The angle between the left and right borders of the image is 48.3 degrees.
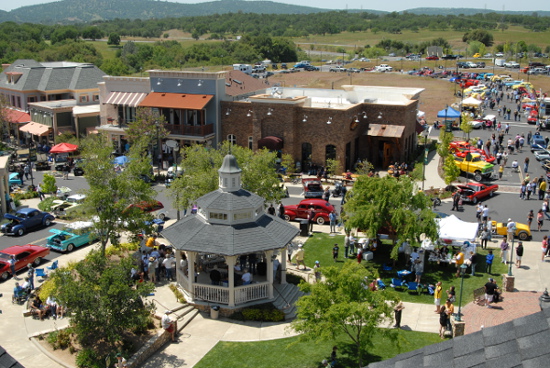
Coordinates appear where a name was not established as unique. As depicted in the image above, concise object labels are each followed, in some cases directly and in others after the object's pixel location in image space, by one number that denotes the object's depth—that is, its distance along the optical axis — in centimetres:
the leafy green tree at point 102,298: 2023
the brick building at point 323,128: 4591
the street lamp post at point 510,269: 2588
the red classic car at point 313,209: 3497
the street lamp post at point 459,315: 2178
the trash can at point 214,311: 2433
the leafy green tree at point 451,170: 4009
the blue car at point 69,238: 3044
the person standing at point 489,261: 2753
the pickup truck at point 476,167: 4331
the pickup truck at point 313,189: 3928
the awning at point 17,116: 5888
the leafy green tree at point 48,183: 3966
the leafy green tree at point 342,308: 1839
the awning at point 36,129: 5554
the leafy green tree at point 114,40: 18850
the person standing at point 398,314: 2258
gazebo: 2428
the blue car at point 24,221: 3372
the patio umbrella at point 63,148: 4806
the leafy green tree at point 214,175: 3028
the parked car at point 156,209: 3182
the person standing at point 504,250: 2873
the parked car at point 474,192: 3825
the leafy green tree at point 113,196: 2738
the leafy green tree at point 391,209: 2686
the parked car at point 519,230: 3170
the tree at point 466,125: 5519
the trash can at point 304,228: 3325
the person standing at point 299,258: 2864
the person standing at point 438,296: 2414
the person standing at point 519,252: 2767
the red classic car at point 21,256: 2782
